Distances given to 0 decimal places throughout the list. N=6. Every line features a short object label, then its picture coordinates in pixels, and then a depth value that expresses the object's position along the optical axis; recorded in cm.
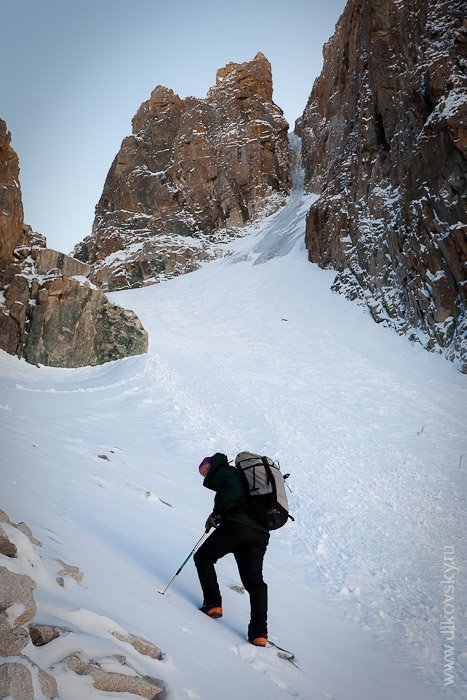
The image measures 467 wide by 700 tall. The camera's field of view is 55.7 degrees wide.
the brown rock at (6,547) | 276
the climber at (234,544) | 397
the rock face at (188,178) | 5997
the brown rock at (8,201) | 1878
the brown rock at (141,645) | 270
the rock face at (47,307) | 1847
